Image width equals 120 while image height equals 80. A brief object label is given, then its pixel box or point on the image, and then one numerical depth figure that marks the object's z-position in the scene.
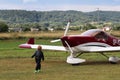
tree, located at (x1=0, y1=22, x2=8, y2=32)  116.75
